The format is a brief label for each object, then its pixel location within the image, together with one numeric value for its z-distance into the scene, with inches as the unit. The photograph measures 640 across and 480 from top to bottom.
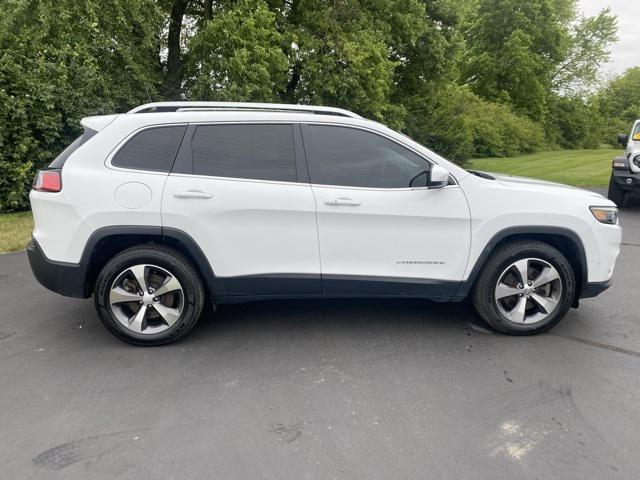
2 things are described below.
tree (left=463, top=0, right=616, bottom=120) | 1423.5
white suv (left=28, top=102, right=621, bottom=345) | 150.7
